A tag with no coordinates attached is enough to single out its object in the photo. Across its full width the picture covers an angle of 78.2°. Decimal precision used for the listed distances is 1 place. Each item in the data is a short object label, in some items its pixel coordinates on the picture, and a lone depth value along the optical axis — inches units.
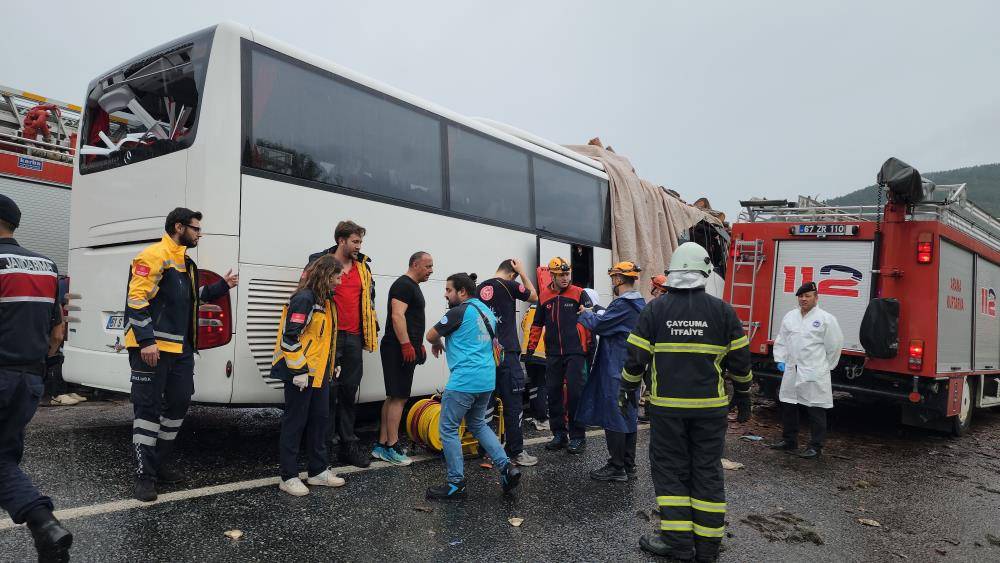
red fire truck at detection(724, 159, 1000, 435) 290.2
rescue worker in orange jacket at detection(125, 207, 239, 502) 159.9
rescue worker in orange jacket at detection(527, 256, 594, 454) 246.7
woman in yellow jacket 168.6
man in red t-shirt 196.5
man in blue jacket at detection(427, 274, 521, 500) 180.2
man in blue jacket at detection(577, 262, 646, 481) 214.3
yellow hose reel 223.9
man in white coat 263.9
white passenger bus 189.5
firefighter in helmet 147.6
